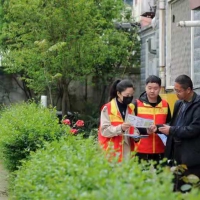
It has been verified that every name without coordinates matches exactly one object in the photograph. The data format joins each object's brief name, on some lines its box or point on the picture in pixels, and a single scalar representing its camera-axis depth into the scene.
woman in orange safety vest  8.71
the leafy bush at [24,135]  10.73
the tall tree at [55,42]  19.88
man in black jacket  8.02
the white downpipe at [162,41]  14.77
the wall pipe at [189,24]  10.52
